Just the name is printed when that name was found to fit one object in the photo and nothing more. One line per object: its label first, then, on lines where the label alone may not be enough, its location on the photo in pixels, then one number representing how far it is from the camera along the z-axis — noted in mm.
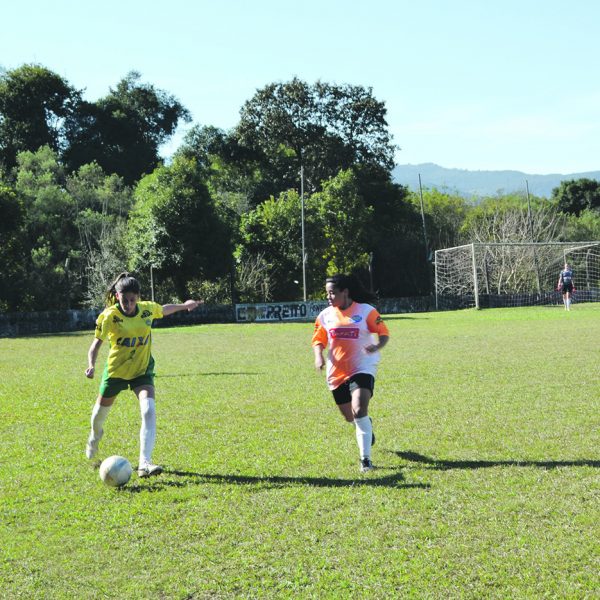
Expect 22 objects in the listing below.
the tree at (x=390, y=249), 57781
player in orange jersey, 8086
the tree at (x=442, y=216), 65312
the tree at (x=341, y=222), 53062
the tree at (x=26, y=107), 61594
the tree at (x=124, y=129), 65688
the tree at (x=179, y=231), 44250
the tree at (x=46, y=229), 43175
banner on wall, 43000
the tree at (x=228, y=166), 61000
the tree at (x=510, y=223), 61375
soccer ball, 7137
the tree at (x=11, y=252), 38281
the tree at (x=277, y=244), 51188
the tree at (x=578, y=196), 84250
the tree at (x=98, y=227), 46875
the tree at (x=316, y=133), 60688
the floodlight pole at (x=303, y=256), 46566
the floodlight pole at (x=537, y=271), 50681
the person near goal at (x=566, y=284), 38219
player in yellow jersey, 7883
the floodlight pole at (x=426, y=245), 58641
